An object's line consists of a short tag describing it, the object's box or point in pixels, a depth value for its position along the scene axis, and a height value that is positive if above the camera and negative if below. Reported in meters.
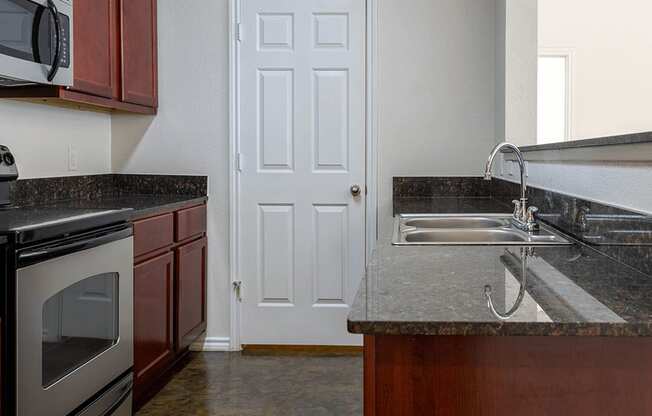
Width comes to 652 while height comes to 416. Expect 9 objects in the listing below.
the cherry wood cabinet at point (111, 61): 2.75 +0.58
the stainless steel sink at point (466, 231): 2.07 -0.18
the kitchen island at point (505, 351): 1.02 -0.28
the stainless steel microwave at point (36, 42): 2.21 +0.50
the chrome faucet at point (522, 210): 2.18 -0.10
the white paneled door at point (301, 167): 3.68 +0.08
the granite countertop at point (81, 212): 1.90 -0.11
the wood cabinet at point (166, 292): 2.77 -0.52
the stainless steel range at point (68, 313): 1.79 -0.41
